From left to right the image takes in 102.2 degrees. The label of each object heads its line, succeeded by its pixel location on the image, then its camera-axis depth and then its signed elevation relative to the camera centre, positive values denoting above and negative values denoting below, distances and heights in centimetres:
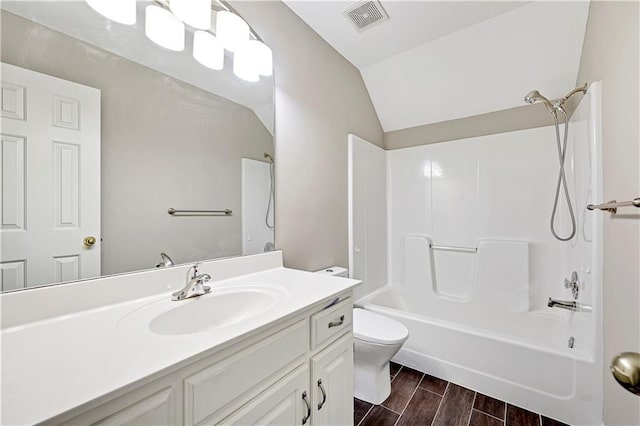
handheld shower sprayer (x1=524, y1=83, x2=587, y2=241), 166 +30
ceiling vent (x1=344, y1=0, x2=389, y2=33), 162 +131
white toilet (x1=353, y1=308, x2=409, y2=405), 149 -83
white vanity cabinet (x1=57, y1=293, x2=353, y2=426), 53 -46
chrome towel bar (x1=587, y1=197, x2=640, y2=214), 84 +3
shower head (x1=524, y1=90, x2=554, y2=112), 163 +73
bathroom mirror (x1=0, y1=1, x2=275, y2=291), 76 +23
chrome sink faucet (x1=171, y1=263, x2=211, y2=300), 96 -29
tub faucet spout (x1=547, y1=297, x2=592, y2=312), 155 -57
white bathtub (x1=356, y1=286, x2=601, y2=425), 142 -93
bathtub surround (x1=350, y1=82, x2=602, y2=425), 145 -39
